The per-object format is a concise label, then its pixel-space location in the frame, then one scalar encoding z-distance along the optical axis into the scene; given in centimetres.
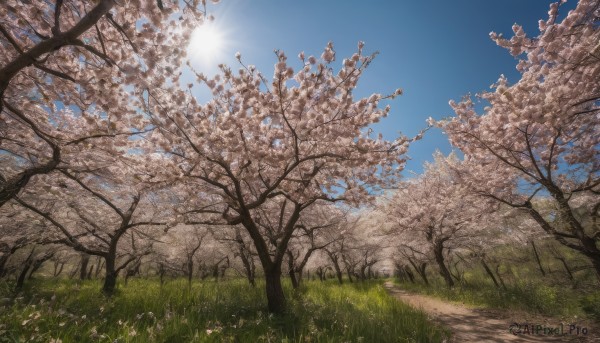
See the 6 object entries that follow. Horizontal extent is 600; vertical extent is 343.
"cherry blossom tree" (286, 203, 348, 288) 1366
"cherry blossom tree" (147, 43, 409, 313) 575
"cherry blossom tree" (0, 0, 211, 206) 338
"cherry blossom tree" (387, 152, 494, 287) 1516
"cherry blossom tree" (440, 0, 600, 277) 608
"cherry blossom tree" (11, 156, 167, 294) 852
